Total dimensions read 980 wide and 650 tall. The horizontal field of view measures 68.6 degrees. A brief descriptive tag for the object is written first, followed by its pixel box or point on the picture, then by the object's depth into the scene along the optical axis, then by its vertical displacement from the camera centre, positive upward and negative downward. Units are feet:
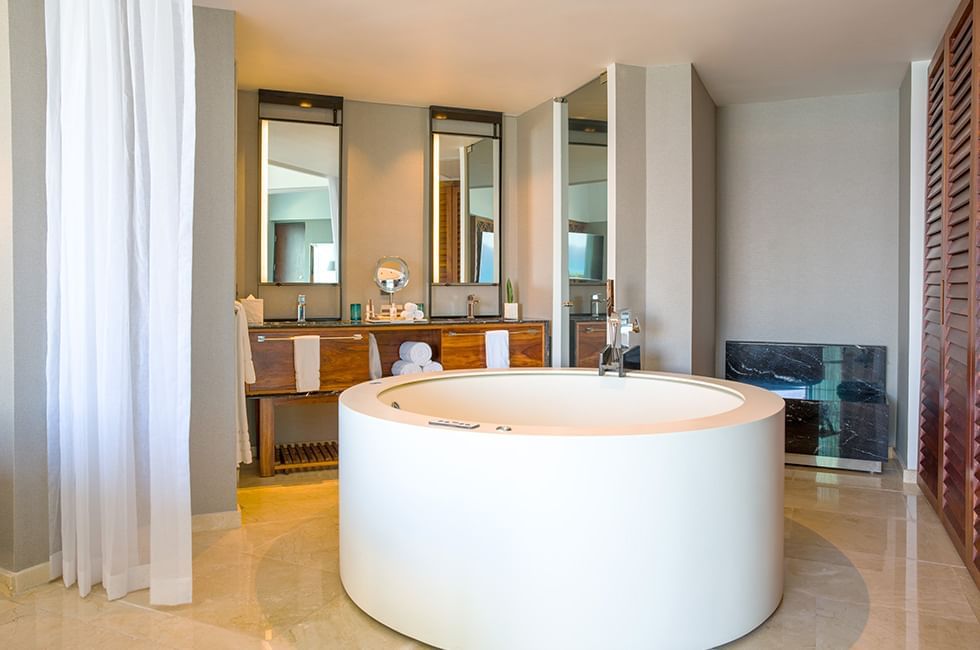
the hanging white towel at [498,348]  14.67 -0.95
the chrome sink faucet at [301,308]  14.49 -0.13
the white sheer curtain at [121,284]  7.48 +0.19
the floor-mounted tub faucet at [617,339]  10.71 -0.58
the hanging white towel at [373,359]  13.89 -1.13
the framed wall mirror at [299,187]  14.38 +2.32
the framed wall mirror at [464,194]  15.85 +2.40
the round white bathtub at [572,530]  6.23 -2.06
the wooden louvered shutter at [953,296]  8.85 +0.10
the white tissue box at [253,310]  13.10 -0.15
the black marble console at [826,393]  13.47 -1.86
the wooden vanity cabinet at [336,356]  12.88 -1.06
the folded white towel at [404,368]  14.46 -1.34
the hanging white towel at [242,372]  11.14 -1.12
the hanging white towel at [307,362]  12.99 -1.09
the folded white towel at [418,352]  14.52 -1.03
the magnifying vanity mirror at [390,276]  15.21 +0.55
